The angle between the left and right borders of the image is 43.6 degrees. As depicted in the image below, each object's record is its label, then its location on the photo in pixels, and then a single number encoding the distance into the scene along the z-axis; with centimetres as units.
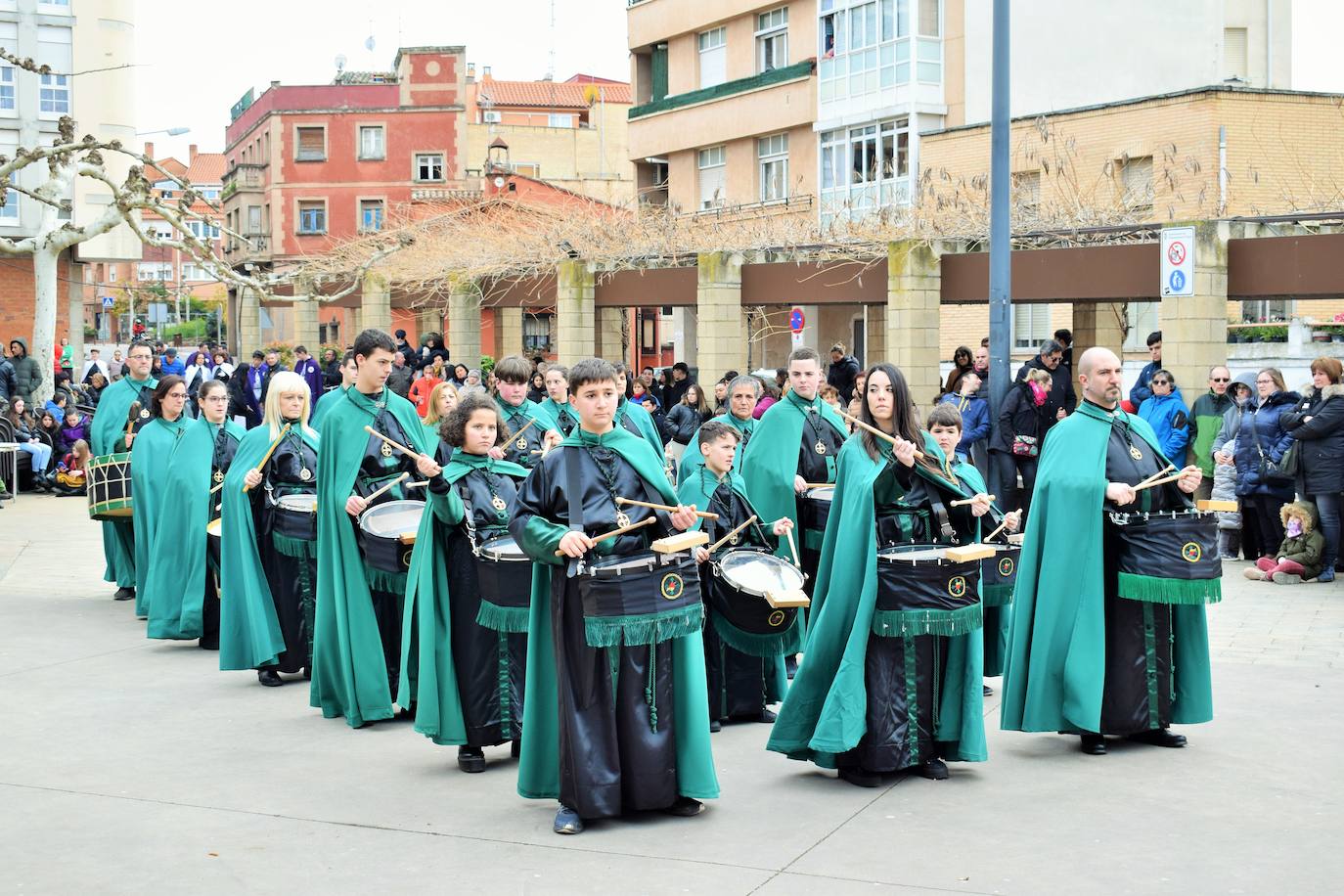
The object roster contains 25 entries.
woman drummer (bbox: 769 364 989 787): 756
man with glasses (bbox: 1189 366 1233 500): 1553
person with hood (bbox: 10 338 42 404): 2683
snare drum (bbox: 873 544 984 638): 751
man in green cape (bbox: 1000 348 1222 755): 823
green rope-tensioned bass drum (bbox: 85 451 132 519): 1273
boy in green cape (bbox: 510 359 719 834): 684
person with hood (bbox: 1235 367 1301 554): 1435
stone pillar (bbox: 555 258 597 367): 2588
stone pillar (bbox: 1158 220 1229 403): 1706
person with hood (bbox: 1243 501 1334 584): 1395
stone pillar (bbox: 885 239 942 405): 2053
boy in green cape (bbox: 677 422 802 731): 903
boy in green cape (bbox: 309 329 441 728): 914
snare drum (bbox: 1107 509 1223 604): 807
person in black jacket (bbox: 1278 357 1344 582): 1361
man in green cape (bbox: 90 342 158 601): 1410
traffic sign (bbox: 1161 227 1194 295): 1698
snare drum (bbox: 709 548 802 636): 812
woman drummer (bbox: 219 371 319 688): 1034
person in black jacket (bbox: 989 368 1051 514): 1652
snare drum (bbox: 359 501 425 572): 887
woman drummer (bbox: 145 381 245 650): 1180
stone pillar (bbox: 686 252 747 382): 2325
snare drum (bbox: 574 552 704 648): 670
